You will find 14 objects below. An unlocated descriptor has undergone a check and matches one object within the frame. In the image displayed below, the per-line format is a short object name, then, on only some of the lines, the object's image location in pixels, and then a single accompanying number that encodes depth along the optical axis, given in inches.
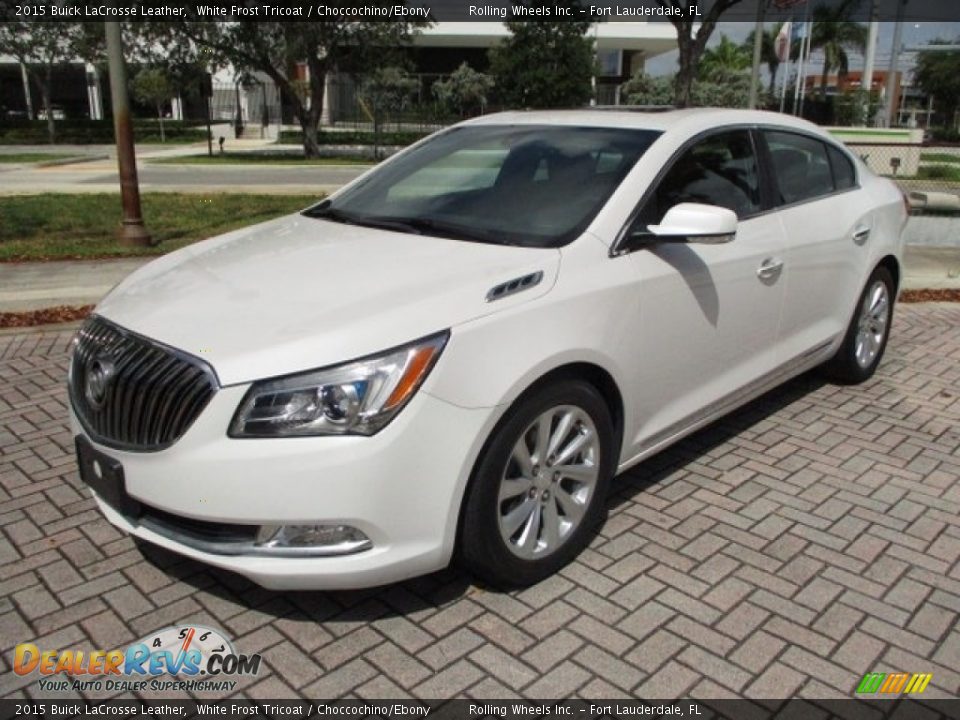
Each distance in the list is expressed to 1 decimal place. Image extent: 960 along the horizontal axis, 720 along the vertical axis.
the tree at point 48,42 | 1339.8
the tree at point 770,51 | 2353.6
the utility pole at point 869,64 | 1411.2
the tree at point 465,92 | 1696.9
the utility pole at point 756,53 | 701.9
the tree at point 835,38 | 1940.2
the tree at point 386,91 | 1224.5
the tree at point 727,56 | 2758.4
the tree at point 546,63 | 1450.5
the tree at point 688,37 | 780.6
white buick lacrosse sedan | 101.6
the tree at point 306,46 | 1054.4
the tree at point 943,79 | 1942.7
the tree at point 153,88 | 1464.1
